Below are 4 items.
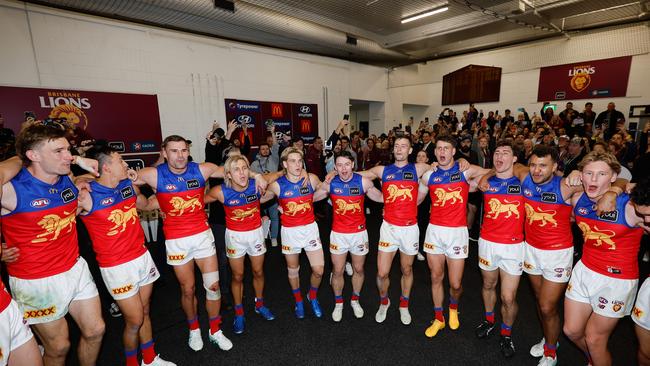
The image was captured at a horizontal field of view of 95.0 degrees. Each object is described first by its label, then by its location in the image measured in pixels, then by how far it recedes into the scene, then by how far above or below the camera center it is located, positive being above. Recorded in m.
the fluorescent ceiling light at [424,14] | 9.29 +3.56
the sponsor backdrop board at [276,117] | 10.27 +0.47
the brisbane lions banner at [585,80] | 11.55 +1.71
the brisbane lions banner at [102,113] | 6.83 +0.53
